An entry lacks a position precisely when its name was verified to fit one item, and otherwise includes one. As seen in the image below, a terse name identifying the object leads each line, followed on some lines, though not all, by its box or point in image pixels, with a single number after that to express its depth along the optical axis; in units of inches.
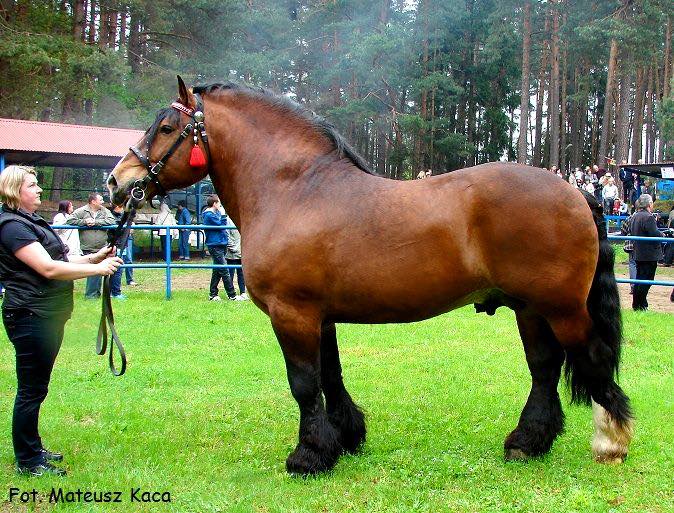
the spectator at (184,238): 675.4
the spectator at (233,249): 450.9
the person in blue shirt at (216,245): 443.5
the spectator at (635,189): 858.8
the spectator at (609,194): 814.5
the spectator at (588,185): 848.7
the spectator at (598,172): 930.8
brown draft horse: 140.9
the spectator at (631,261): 439.3
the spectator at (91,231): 426.6
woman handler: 142.8
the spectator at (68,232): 438.0
